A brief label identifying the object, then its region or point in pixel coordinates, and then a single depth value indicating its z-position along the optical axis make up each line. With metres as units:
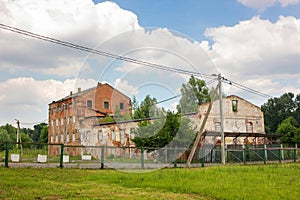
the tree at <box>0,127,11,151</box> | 75.36
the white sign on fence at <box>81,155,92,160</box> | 23.27
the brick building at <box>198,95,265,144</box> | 39.41
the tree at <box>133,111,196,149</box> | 23.81
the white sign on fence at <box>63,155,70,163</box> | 20.48
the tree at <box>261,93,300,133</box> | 76.81
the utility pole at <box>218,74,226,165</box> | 24.42
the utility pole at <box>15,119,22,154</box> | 45.12
